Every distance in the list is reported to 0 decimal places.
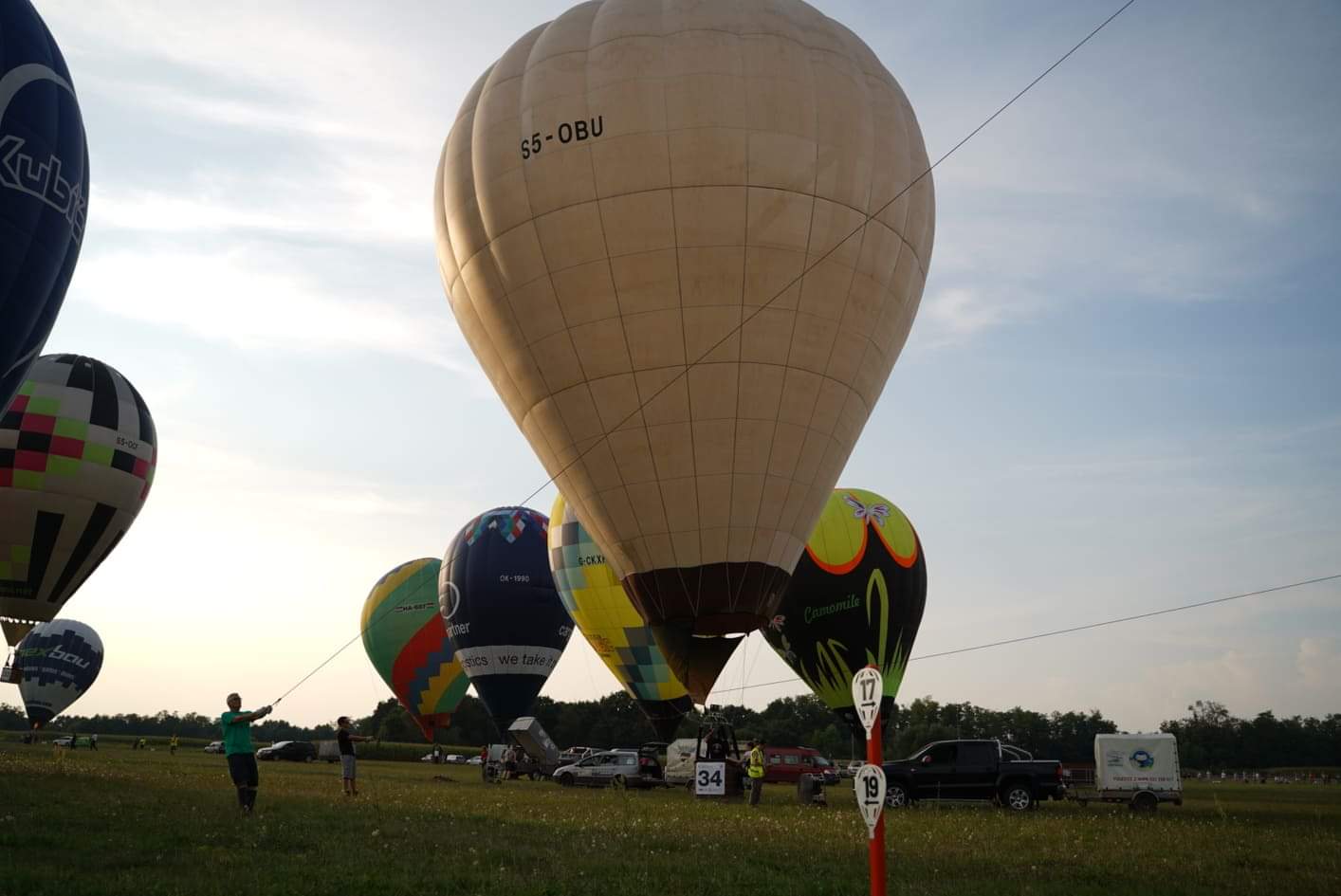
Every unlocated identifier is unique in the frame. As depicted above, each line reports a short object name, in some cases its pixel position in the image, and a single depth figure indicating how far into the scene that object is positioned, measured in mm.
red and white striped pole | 5742
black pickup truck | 19953
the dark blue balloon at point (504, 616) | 40125
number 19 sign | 5805
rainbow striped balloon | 49375
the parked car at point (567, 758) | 39688
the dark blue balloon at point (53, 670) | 54344
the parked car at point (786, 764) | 32375
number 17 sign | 5738
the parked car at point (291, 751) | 55188
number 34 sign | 20469
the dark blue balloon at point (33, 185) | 14734
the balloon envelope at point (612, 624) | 34469
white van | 32438
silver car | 28359
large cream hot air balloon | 17047
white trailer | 20625
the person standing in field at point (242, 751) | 12297
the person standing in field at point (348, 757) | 16469
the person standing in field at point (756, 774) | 18977
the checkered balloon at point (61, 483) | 28688
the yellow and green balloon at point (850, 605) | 30891
